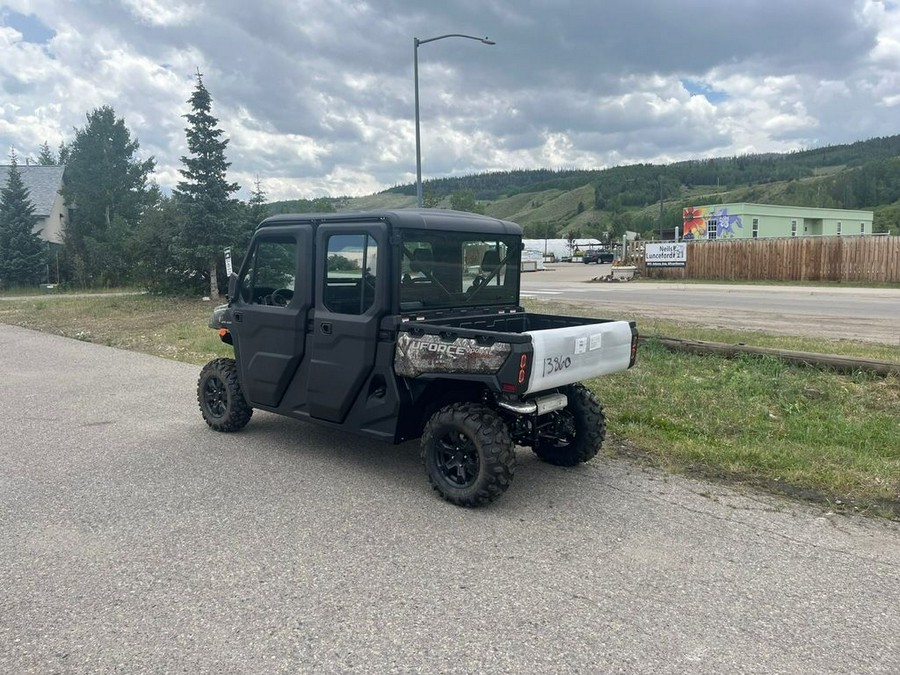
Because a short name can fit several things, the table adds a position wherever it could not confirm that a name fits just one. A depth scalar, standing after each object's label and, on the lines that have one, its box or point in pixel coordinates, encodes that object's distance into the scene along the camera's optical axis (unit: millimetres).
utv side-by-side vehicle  4680
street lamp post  17312
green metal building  57031
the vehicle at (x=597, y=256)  68562
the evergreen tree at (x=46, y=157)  67125
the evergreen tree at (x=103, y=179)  43594
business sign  36344
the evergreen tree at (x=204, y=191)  22016
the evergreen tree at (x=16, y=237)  35219
